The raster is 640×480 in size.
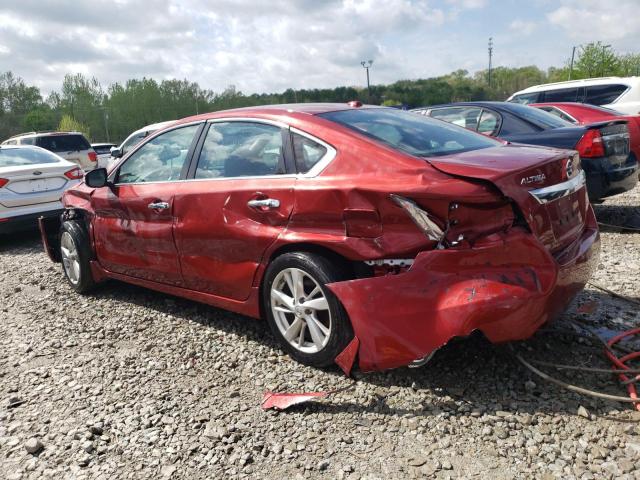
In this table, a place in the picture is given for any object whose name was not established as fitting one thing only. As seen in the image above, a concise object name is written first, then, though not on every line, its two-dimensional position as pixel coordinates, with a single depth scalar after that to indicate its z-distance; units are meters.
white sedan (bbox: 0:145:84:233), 7.41
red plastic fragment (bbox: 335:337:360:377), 2.92
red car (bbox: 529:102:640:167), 7.36
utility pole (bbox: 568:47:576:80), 45.41
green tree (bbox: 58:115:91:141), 51.69
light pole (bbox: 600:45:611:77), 43.61
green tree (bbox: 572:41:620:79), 43.72
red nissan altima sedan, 2.60
